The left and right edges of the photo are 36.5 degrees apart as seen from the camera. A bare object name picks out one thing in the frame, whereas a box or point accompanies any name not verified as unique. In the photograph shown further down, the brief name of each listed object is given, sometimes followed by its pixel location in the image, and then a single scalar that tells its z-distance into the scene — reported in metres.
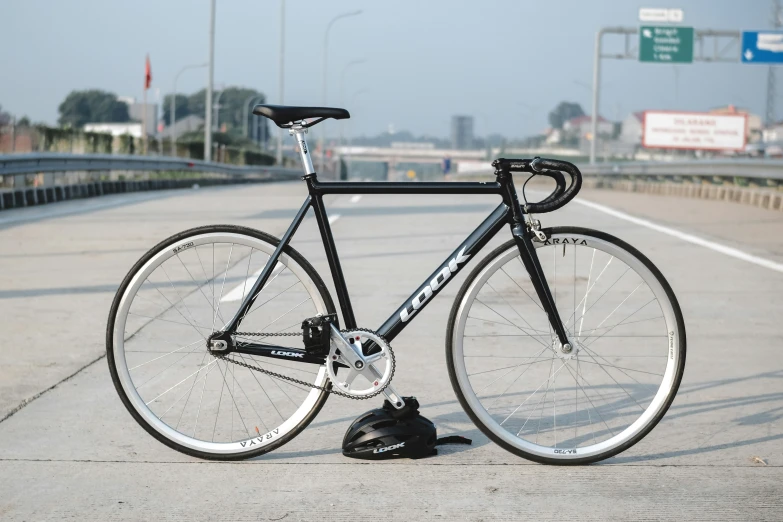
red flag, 47.28
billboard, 73.50
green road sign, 48.53
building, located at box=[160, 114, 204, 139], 149.64
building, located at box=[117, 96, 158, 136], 148.12
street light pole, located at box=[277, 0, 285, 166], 61.84
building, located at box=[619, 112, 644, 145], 167.88
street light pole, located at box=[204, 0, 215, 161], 42.53
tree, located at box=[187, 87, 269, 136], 158.75
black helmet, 4.34
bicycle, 4.27
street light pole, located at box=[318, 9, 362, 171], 71.31
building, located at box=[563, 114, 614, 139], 163.19
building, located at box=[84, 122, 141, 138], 125.68
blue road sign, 46.75
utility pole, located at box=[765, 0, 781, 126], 60.85
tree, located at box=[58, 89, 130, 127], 146.88
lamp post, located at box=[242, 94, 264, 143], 111.39
